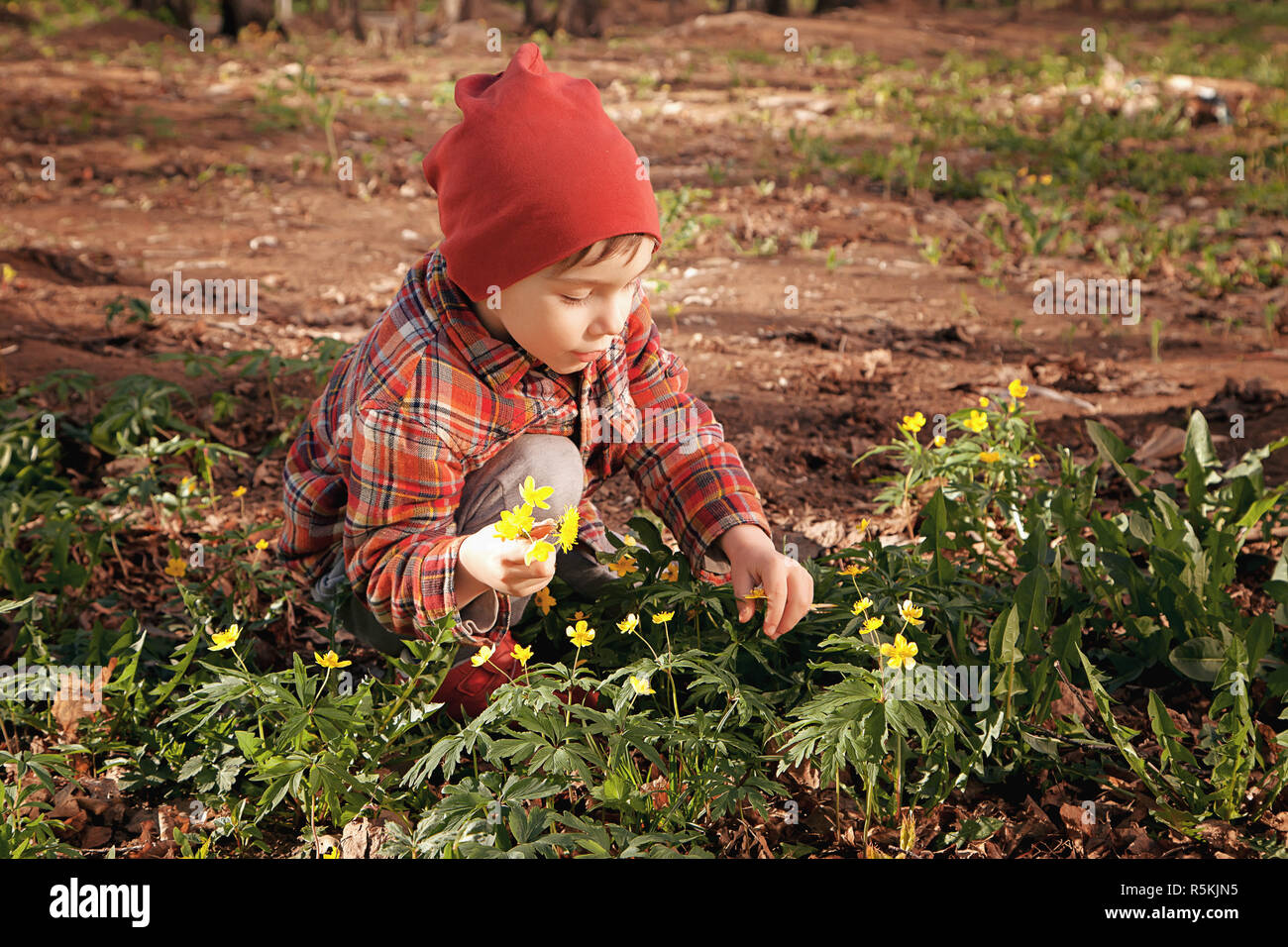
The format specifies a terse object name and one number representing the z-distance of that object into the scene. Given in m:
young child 2.22
